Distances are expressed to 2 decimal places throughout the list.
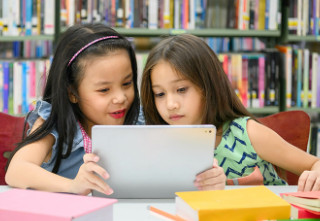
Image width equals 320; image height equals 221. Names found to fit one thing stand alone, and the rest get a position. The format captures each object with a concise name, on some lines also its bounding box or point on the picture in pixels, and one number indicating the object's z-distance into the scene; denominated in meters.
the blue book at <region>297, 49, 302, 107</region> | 3.26
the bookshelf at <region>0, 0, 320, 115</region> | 3.15
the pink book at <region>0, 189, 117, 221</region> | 1.52
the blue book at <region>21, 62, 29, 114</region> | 3.16
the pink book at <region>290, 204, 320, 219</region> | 1.58
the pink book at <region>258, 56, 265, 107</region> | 3.24
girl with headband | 2.11
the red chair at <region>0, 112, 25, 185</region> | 2.26
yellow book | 1.56
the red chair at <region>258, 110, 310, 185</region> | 2.32
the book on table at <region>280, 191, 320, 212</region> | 1.57
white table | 1.67
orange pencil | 1.61
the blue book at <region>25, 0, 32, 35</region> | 3.13
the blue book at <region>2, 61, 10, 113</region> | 3.15
